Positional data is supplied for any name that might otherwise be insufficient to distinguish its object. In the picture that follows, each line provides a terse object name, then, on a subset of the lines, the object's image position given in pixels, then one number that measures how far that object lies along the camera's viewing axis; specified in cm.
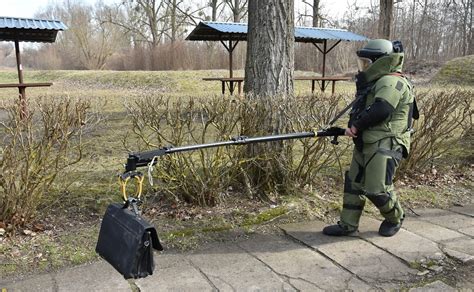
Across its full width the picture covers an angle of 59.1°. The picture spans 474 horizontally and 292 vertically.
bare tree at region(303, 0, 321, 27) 2973
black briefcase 197
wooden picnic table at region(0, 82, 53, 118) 1032
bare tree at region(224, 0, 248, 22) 3253
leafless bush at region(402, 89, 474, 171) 514
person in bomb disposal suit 325
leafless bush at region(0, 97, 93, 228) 333
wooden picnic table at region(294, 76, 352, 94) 1502
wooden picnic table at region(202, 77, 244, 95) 1285
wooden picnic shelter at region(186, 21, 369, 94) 1326
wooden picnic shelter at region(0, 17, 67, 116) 1042
